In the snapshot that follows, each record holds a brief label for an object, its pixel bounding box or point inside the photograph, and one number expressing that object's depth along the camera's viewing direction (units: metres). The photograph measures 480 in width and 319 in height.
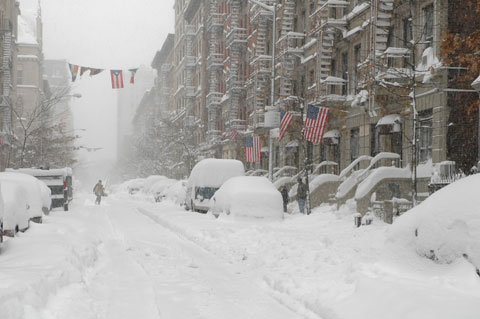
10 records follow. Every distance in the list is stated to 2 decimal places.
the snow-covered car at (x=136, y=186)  62.85
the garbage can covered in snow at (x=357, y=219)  18.06
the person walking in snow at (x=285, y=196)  27.90
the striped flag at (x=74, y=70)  39.94
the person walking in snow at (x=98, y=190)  41.25
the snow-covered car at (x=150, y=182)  53.92
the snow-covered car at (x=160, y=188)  44.24
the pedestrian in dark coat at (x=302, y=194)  26.28
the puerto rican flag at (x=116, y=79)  42.56
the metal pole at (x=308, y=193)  24.22
